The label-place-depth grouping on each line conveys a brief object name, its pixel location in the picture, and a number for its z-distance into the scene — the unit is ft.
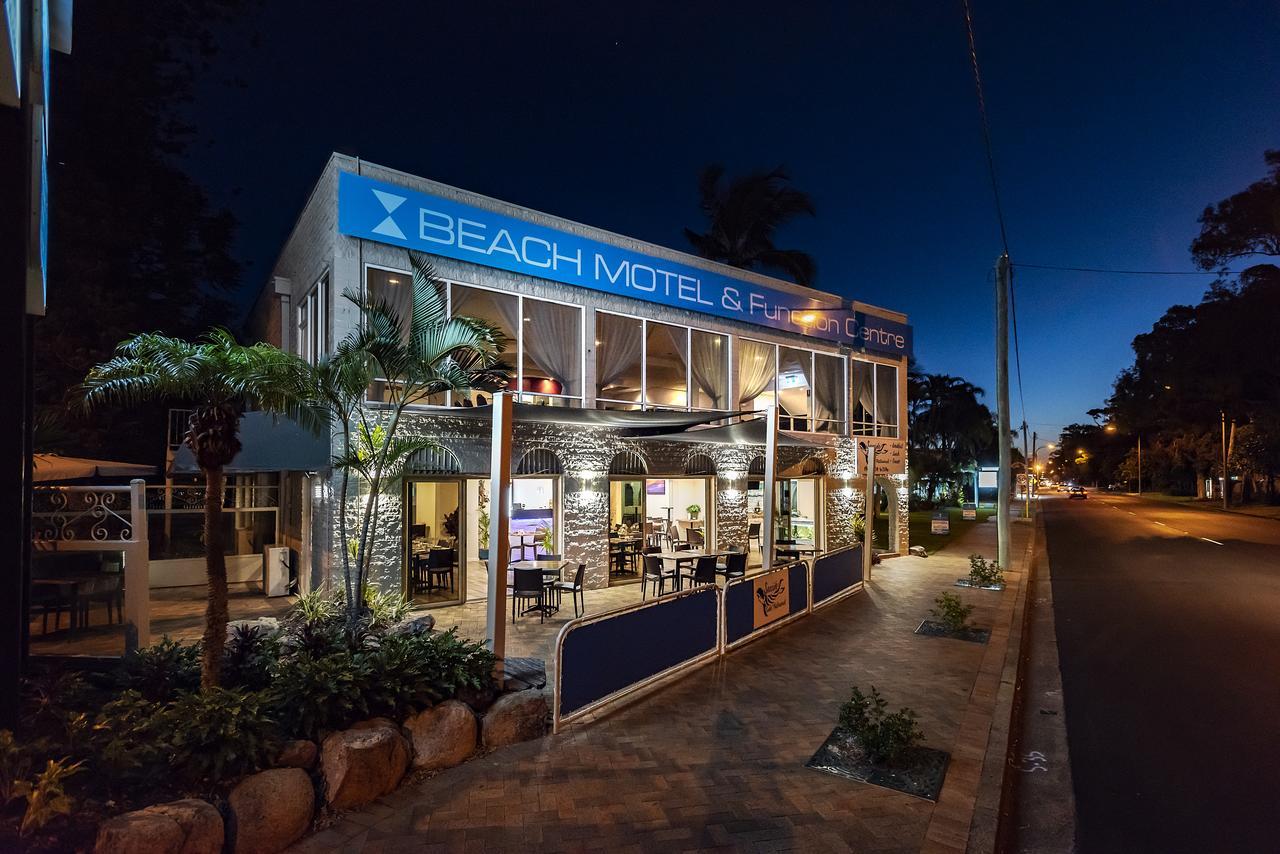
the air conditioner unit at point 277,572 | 35.29
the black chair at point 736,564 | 36.94
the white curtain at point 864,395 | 59.67
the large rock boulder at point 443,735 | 14.98
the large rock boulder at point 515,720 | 16.29
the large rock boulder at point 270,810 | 11.56
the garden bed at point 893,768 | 14.44
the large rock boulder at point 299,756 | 13.25
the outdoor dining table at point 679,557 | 34.86
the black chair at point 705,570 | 32.78
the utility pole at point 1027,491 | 97.23
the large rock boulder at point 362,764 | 13.19
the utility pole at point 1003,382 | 47.73
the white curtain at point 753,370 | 50.29
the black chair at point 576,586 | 31.01
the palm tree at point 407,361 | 23.47
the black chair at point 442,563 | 33.65
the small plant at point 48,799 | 9.93
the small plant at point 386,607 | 24.73
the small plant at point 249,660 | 16.71
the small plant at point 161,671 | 15.69
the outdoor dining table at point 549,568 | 31.63
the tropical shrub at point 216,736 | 12.33
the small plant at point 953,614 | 28.63
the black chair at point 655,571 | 34.99
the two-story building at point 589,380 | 32.22
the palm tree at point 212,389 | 16.01
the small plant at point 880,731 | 15.26
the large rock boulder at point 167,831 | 10.11
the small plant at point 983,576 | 40.37
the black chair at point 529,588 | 29.17
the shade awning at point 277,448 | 30.50
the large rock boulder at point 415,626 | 20.89
